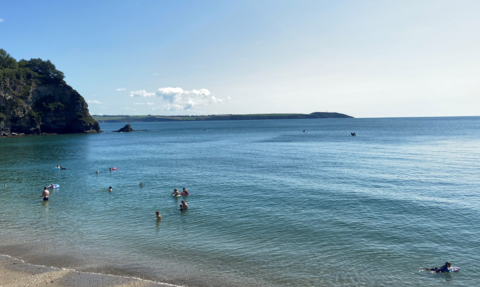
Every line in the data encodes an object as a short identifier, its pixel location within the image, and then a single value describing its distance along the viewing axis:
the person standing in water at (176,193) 37.84
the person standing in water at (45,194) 36.61
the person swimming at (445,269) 19.12
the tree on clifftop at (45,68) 156.25
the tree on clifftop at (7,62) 147.50
